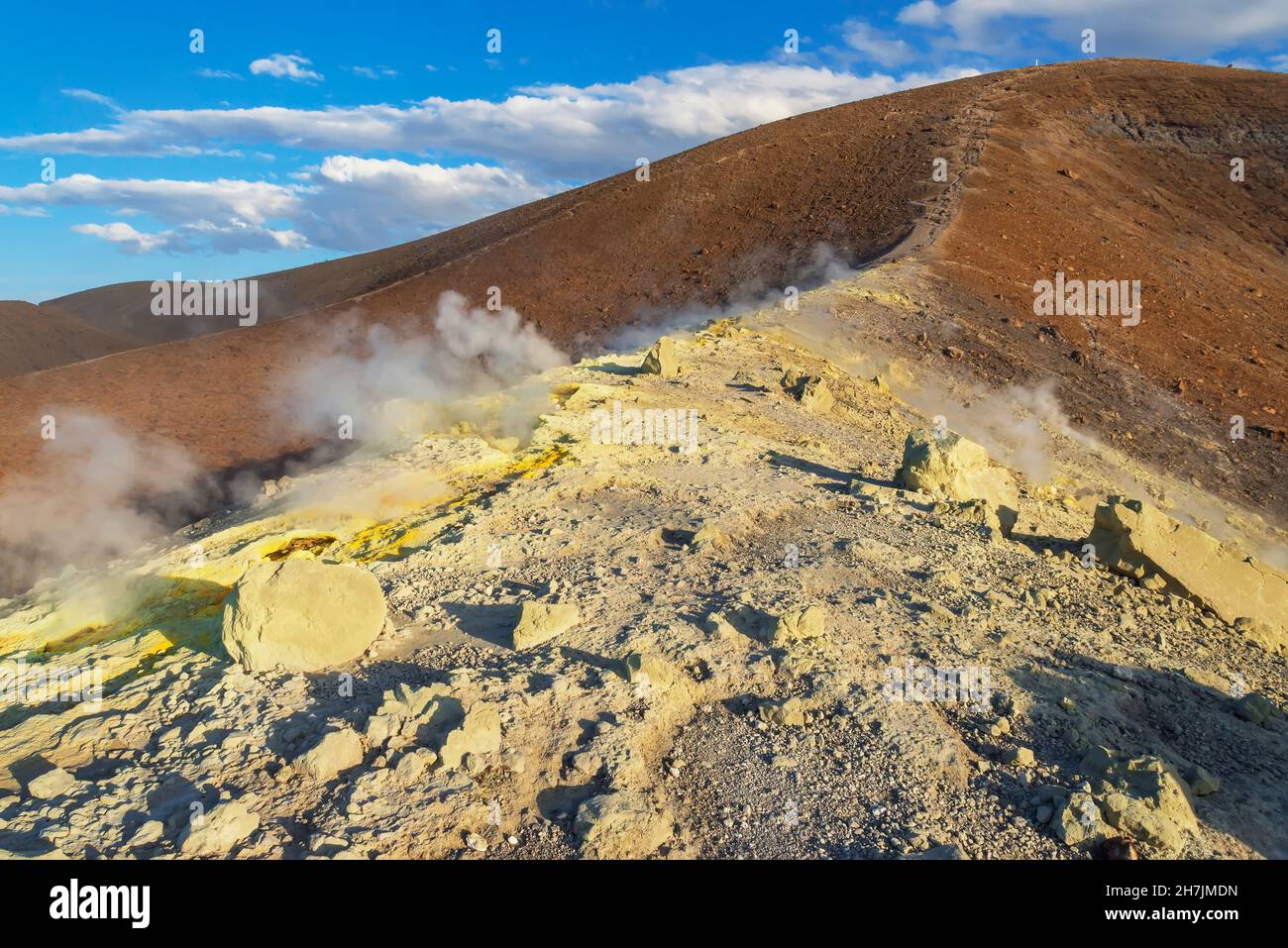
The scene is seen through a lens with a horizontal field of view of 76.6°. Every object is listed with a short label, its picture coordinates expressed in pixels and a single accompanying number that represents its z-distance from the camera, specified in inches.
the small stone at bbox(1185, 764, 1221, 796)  162.1
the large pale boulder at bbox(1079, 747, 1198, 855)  146.7
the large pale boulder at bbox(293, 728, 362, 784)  149.7
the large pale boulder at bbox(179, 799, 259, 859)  130.3
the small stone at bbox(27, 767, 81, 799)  145.6
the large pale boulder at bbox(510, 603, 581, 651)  195.9
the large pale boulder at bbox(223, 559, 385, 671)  187.0
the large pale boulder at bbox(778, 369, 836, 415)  408.2
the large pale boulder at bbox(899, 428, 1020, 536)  292.4
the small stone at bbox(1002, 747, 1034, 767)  162.7
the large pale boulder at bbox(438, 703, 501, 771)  154.5
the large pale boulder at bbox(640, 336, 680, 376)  430.9
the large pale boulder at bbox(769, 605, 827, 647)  193.9
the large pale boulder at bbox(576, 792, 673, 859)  137.9
